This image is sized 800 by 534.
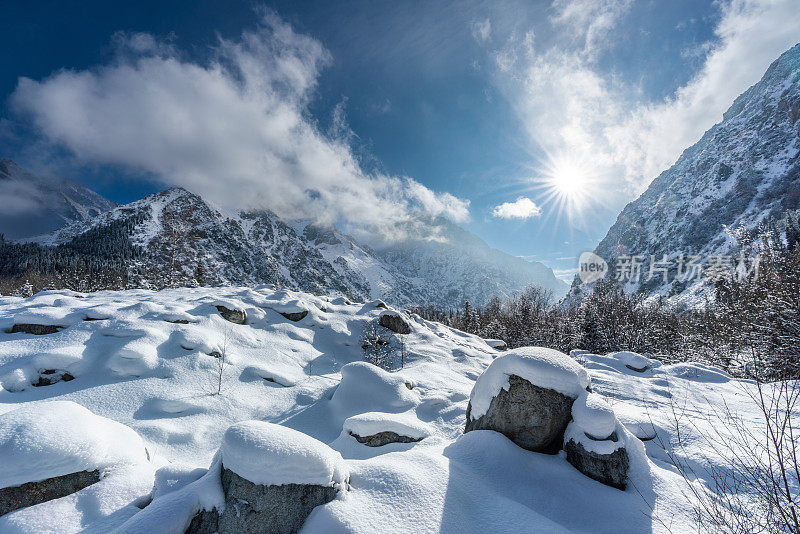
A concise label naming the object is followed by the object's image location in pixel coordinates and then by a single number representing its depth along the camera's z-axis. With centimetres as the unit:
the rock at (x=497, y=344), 2389
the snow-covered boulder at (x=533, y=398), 539
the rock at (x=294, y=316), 1471
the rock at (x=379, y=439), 614
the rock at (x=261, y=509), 329
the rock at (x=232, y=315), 1212
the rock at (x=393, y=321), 1752
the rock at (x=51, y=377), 724
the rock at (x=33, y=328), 872
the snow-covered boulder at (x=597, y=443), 477
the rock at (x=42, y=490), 348
